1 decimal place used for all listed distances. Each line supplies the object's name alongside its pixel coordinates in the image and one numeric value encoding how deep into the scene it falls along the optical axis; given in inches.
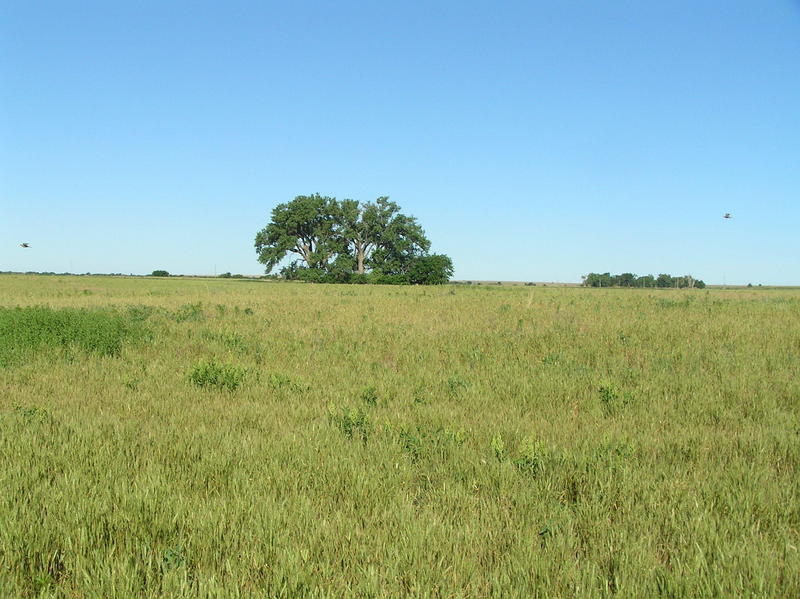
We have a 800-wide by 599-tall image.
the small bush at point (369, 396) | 260.8
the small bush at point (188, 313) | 617.2
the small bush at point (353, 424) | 205.6
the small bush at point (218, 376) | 298.1
